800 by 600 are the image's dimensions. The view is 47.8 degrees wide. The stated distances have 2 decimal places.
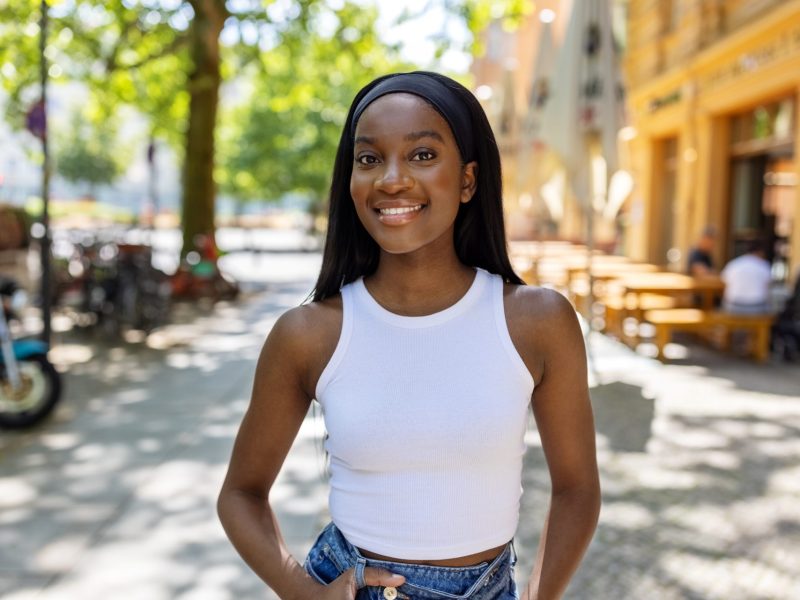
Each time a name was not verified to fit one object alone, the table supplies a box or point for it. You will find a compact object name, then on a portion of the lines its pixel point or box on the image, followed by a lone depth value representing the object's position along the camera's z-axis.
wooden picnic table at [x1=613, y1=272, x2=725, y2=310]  10.34
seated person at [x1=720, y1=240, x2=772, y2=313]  9.88
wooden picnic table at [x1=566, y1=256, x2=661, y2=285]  12.16
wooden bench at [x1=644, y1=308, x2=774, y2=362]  9.64
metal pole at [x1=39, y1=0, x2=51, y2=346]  8.49
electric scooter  6.59
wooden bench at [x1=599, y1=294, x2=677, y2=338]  10.58
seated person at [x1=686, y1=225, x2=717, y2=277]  12.18
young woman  1.52
